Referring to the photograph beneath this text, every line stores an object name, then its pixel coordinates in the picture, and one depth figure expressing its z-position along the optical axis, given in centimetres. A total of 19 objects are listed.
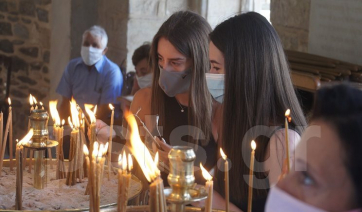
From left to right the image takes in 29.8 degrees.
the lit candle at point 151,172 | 125
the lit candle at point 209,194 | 134
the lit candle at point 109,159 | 215
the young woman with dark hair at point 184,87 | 280
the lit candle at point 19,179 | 182
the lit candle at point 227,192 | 147
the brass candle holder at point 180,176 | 127
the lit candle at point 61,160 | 225
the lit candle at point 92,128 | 202
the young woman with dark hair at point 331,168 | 104
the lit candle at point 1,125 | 218
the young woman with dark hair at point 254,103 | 221
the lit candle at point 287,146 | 140
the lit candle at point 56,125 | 226
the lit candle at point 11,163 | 235
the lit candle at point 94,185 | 146
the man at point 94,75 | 561
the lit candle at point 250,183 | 154
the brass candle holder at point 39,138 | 212
